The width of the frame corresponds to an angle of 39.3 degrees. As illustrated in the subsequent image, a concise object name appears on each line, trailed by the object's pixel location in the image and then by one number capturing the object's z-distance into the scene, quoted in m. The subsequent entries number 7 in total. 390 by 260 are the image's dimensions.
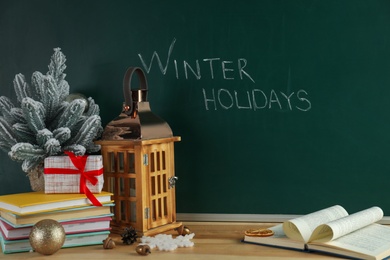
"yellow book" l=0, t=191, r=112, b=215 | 1.28
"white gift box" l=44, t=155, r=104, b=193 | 1.39
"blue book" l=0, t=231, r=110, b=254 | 1.29
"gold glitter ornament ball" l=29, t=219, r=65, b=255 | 1.23
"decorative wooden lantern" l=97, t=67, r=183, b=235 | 1.43
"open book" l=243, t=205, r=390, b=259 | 1.21
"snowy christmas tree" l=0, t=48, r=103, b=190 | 1.45
